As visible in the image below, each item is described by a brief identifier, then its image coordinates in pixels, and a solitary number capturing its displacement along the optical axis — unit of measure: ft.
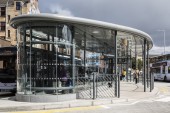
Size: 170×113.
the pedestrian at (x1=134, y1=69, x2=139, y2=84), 81.18
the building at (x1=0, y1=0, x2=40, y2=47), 169.43
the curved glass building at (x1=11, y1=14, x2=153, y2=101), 39.12
